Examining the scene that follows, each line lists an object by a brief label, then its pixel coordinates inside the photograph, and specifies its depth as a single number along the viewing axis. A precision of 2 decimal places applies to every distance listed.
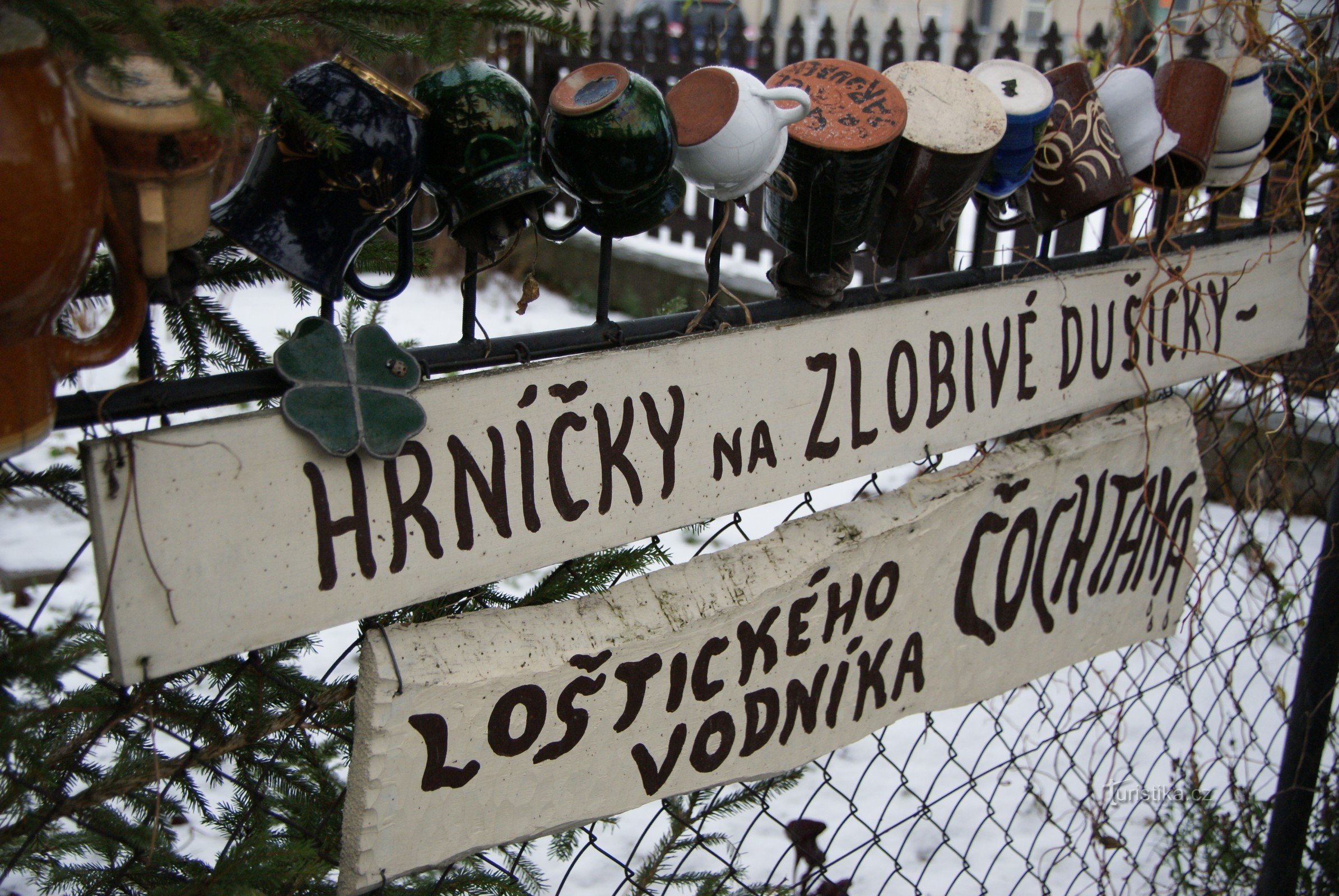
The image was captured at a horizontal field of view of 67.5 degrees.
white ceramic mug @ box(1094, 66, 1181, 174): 1.48
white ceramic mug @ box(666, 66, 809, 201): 1.05
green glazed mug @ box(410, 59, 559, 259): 0.94
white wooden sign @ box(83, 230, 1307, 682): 0.85
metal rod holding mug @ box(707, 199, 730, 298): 1.15
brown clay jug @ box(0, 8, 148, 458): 0.65
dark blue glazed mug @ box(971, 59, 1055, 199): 1.32
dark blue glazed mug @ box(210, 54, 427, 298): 0.88
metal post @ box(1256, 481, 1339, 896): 1.99
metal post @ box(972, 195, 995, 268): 1.44
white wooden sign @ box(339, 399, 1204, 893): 1.03
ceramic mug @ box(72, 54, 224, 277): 0.71
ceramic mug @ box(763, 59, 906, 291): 1.13
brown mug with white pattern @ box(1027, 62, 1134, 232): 1.43
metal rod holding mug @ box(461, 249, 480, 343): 1.02
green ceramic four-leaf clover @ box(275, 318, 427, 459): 0.90
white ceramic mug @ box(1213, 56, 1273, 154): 1.59
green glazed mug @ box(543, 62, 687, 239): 0.97
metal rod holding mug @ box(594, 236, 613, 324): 1.12
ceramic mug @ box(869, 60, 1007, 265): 1.21
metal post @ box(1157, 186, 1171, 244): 1.59
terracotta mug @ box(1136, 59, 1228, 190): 1.55
